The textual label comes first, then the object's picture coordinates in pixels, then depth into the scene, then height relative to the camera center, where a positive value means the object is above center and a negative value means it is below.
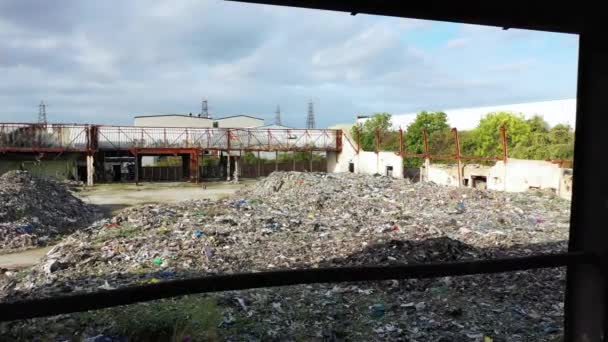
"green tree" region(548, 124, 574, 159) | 17.45 +0.40
